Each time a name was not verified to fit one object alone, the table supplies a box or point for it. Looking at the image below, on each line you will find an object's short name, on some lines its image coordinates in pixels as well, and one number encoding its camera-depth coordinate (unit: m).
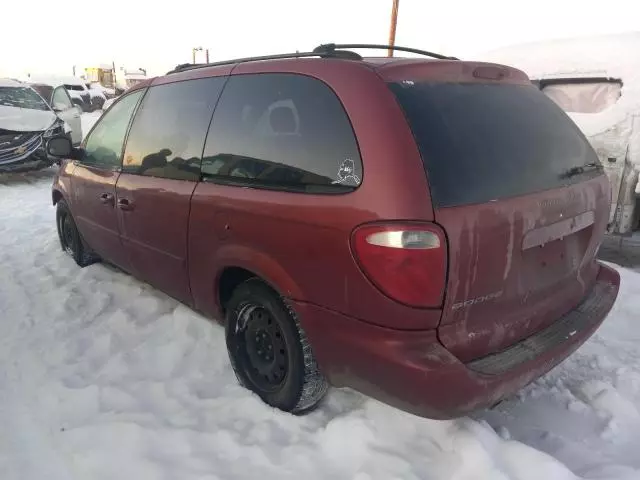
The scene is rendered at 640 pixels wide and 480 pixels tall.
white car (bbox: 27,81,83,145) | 11.09
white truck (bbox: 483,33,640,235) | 4.52
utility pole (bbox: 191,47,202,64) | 48.27
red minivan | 1.94
